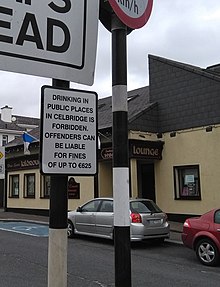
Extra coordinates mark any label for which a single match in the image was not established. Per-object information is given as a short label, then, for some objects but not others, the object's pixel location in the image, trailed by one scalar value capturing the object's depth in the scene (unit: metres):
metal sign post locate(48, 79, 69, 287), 2.11
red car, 9.71
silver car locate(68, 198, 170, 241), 12.49
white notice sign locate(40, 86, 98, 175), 2.07
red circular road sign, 2.59
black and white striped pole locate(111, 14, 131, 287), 2.54
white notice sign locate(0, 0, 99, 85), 2.00
